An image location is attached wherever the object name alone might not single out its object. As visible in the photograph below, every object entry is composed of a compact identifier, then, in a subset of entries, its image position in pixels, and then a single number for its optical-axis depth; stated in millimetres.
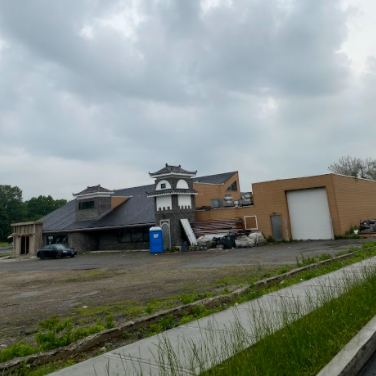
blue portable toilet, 29906
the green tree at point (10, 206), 98062
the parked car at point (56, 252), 32656
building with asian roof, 31547
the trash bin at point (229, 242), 27172
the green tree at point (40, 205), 118325
